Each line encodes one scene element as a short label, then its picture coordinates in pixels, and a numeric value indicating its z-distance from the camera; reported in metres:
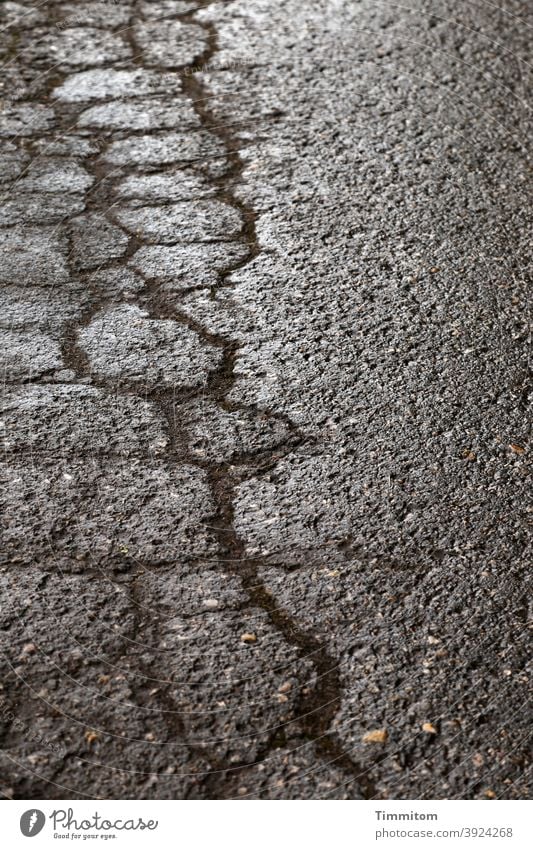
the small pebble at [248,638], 1.77
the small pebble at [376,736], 1.61
